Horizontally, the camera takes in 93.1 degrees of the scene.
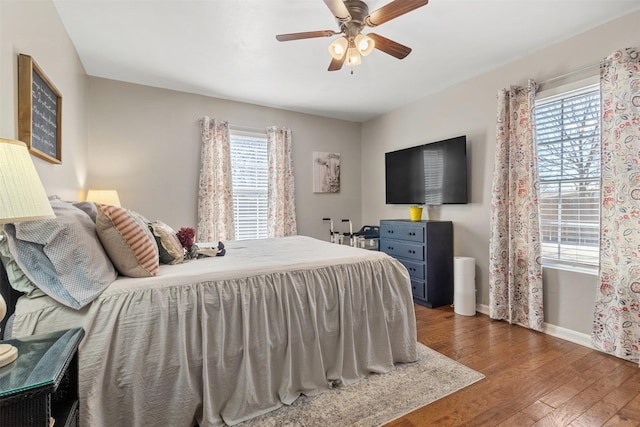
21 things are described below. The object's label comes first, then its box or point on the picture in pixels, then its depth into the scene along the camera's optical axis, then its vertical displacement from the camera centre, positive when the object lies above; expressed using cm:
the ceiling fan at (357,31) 180 +121
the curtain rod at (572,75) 246 +116
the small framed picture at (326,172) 473 +63
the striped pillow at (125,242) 151 -15
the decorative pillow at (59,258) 123 -19
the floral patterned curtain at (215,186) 381 +35
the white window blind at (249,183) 416 +41
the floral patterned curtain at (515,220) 273 -9
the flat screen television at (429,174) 342 +47
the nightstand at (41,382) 77 -45
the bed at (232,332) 136 -65
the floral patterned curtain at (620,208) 217 +1
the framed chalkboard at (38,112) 161 +63
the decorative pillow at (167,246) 193 -22
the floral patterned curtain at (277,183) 432 +42
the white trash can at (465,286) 321 -81
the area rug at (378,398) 162 -111
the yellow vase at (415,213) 377 -3
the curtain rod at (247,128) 408 +116
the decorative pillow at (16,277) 128 -27
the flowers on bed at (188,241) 221 -21
